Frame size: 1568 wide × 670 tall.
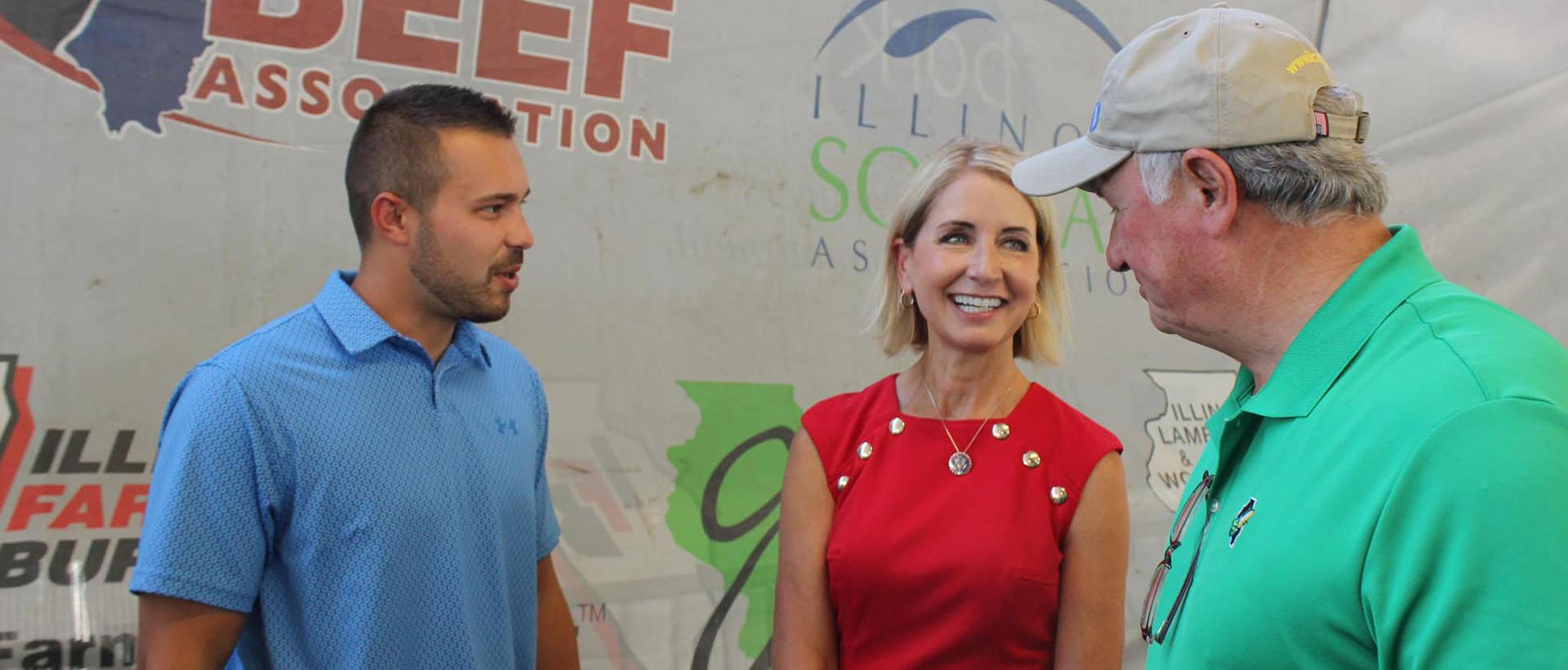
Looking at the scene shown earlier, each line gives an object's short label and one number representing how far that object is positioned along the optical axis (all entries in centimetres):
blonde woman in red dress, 150
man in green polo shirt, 71
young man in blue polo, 128
